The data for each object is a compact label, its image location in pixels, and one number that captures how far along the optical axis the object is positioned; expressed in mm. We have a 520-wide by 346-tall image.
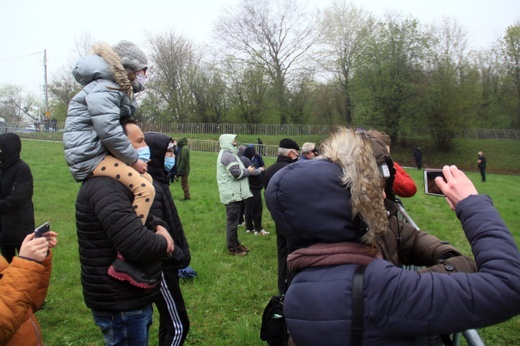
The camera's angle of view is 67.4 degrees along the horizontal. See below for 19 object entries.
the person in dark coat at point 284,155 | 5660
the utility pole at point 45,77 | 38109
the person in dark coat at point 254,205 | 7875
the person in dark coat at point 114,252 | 2076
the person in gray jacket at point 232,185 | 6773
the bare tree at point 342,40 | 38625
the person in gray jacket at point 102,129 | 2139
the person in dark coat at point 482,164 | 21547
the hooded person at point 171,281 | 2855
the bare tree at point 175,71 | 42188
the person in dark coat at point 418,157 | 28212
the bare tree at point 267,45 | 40562
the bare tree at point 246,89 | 39938
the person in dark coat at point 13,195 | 4234
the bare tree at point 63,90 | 42281
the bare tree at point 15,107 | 59562
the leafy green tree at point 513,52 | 38844
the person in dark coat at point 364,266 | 1298
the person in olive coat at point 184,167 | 11703
